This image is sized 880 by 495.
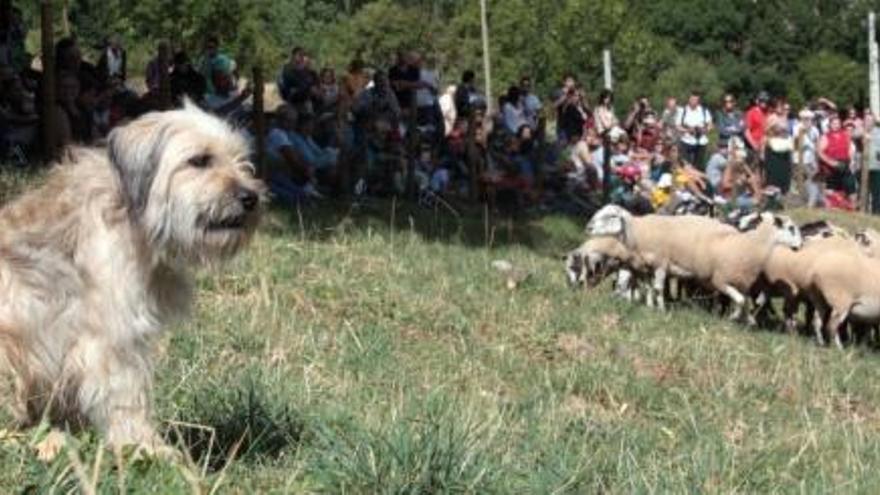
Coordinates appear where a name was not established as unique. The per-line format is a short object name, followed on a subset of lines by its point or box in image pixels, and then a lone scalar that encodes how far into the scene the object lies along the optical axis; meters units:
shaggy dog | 4.49
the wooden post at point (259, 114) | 16.88
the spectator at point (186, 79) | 16.19
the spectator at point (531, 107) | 22.46
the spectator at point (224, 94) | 16.45
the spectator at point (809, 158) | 28.70
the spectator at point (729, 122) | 28.34
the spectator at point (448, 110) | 21.92
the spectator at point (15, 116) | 13.98
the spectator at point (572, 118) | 25.00
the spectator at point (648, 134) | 26.31
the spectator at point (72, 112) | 14.22
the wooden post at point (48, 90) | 13.88
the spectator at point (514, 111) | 22.27
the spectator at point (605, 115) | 25.47
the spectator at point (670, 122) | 27.30
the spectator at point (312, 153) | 17.17
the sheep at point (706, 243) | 16.23
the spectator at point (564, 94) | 25.46
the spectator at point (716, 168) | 25.70
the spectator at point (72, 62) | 14.84
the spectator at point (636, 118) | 26.78
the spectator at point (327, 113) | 17.92
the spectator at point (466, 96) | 21.75
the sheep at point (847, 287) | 15.32
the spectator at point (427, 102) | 20.25
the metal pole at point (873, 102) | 28.11
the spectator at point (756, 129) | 28.55
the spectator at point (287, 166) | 16.75
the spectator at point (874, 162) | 27.39
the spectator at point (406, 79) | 19.78
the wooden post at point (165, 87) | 15.36
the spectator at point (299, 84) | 17.86
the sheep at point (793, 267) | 15.93
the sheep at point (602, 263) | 15.59
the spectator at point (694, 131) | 27.72
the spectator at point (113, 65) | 15.40
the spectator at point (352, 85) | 18.38
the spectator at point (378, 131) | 18.70
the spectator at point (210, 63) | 16.97
